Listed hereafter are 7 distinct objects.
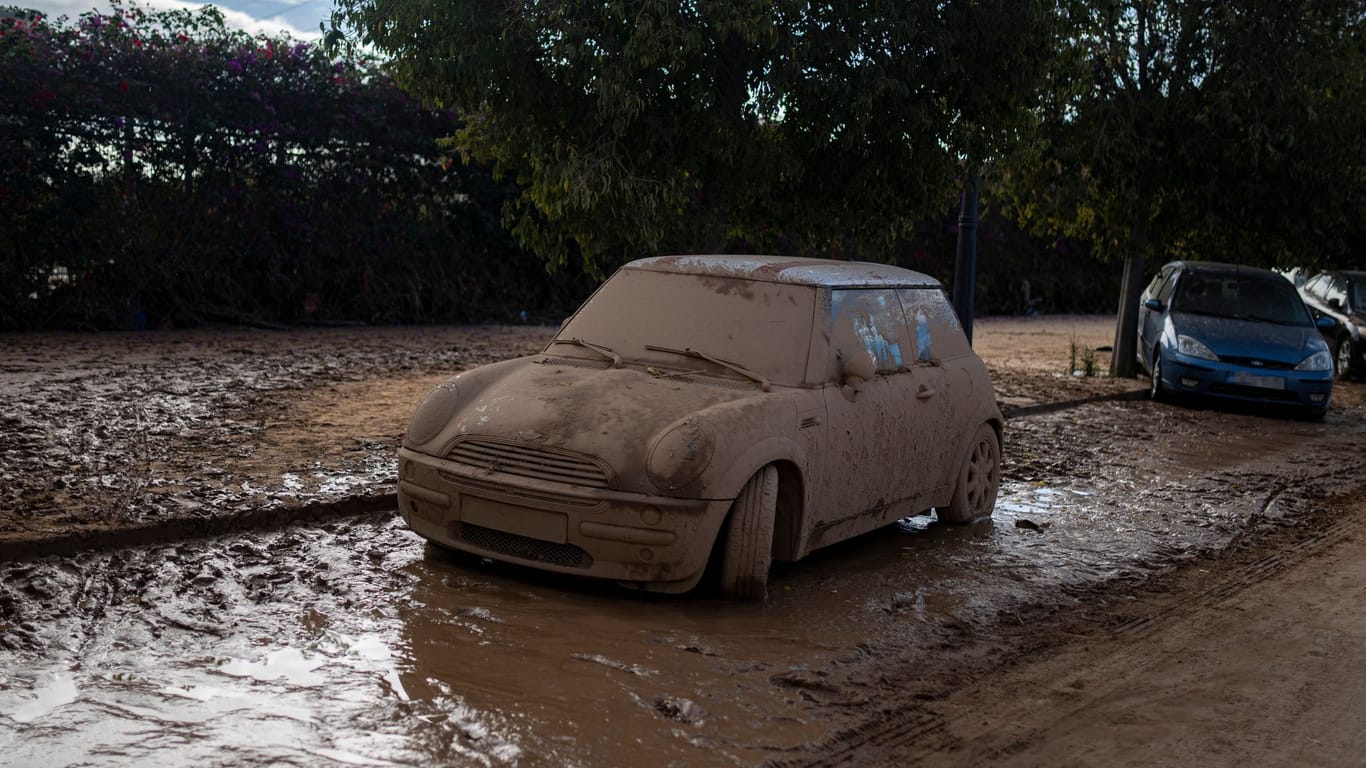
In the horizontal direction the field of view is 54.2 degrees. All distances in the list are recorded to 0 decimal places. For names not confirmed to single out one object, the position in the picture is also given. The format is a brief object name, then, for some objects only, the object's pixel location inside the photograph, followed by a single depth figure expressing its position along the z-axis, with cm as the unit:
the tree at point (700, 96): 980
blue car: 1436
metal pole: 1391
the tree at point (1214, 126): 1559
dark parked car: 1922
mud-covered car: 586
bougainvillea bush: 1522
